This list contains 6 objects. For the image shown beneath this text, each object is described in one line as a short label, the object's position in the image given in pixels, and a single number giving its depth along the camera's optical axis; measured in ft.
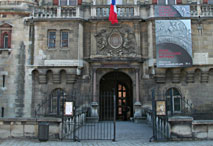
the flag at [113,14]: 62.64
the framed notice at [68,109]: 39.37
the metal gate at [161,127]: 38.40
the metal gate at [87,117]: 40.68
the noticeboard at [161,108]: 38.75
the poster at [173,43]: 62.95
